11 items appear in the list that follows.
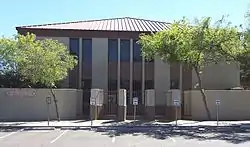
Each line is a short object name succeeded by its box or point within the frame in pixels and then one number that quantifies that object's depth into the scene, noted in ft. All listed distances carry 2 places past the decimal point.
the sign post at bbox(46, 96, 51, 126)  98.13
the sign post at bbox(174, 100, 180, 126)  95.54
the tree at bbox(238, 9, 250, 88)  99.21
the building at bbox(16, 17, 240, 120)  123.95
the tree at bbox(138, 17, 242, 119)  100.42
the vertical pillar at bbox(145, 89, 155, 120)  105.81
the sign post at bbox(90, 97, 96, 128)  95.14
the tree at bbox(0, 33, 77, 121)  98.58
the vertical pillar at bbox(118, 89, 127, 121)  103.76
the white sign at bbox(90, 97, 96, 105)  95.14
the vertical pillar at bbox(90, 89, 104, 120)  105.09
